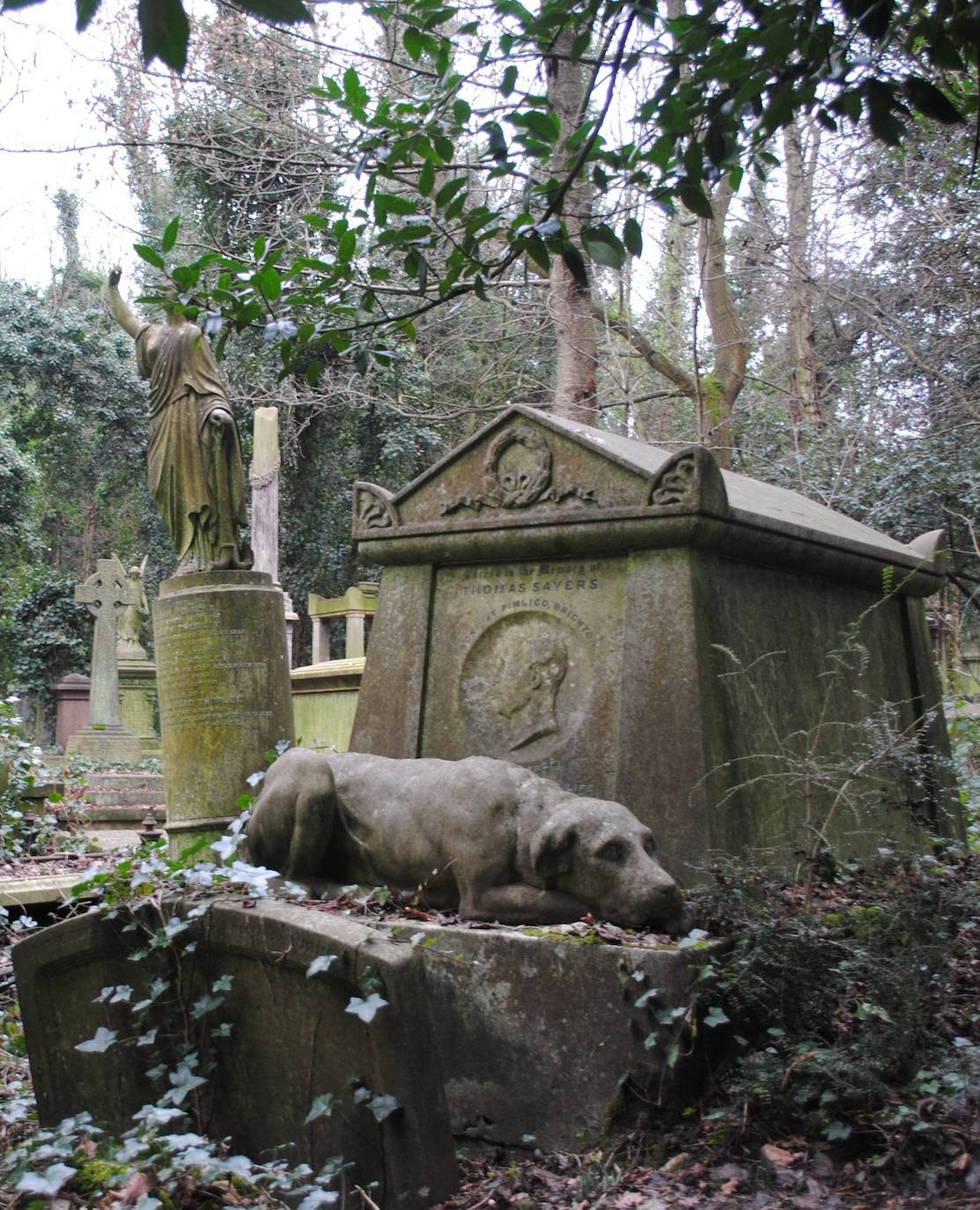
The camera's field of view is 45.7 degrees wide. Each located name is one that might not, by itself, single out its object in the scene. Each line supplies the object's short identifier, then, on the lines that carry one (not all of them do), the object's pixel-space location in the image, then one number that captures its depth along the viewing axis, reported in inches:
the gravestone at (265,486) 665.0
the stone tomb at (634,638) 174.2
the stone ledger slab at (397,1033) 120.9
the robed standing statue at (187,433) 318.7
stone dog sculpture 149.5
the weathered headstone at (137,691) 772.0
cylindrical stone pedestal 287.3
